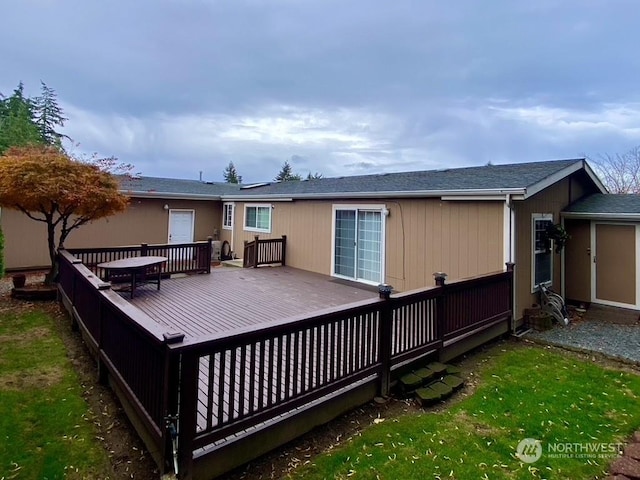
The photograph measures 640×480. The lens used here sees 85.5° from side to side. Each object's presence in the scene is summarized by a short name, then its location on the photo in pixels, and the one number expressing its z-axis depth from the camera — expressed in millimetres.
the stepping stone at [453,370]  4277
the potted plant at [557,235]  6738
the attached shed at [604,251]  6926
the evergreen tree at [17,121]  22781
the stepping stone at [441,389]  3783
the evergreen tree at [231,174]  53906
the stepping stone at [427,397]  3627
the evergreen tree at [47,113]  29445
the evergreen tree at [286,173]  48344
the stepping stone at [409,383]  3832
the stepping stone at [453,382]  3961
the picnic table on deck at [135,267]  6891
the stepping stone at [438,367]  4148
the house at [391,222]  6316
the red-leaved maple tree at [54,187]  7082
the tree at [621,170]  20522
